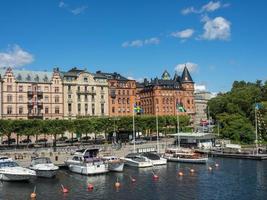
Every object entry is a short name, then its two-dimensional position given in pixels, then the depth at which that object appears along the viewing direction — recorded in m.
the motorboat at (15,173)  65.94
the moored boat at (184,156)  88.62
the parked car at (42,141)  118.00
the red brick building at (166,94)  174.62
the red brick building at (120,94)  146.62
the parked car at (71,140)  119.36
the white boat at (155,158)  86.69
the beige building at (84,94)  132.38
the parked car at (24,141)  116.50
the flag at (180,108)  105.46
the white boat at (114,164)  77.50
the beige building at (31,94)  120.94
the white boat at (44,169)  70.62
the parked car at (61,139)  121.81
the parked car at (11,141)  115.46
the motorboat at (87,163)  74.69
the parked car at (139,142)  113.39
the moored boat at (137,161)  84.06
